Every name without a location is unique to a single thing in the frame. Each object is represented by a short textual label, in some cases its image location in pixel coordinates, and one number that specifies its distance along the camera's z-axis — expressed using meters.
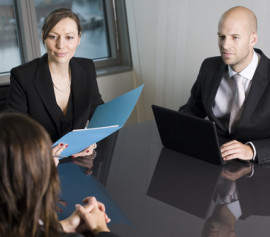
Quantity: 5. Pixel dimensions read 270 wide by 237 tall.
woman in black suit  2.69
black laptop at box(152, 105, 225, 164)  2.08
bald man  2.51
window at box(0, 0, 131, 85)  4.52
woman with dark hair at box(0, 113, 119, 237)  1.08
